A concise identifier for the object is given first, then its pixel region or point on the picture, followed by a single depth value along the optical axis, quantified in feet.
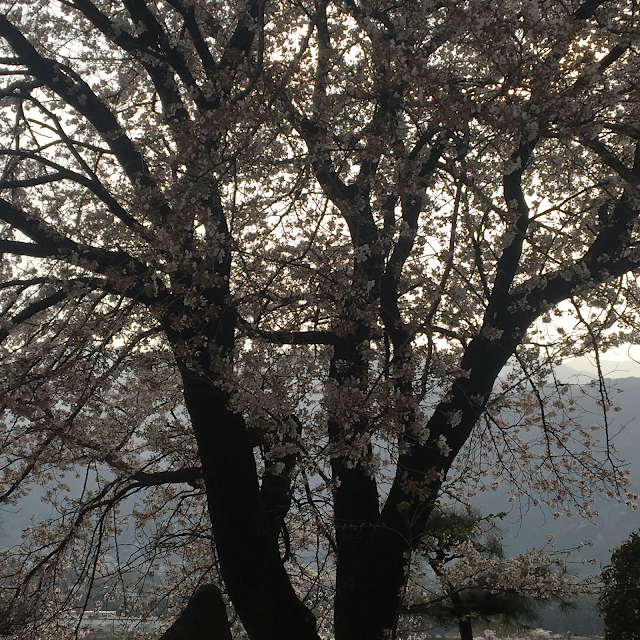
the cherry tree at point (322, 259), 14.38
